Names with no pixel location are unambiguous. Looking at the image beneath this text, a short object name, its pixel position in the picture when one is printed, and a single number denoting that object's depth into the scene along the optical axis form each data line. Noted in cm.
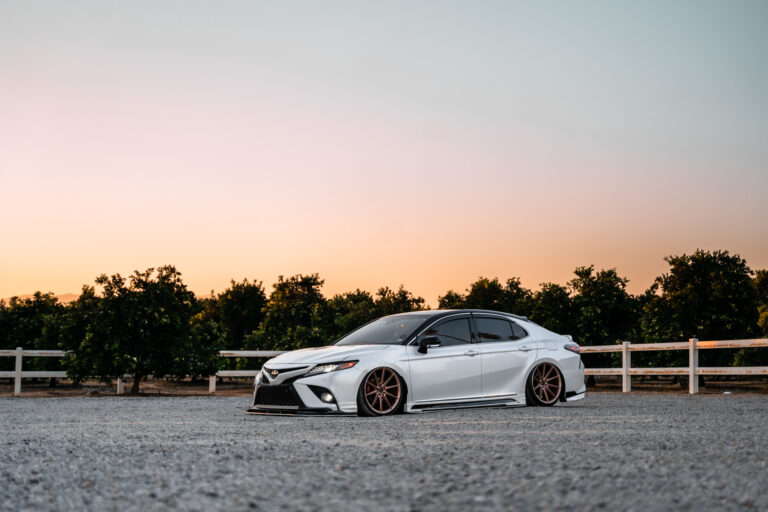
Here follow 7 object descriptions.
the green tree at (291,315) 4950
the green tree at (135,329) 2047
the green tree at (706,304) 2919
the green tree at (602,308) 3962
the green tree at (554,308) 3996
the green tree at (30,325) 4072
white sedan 1141
